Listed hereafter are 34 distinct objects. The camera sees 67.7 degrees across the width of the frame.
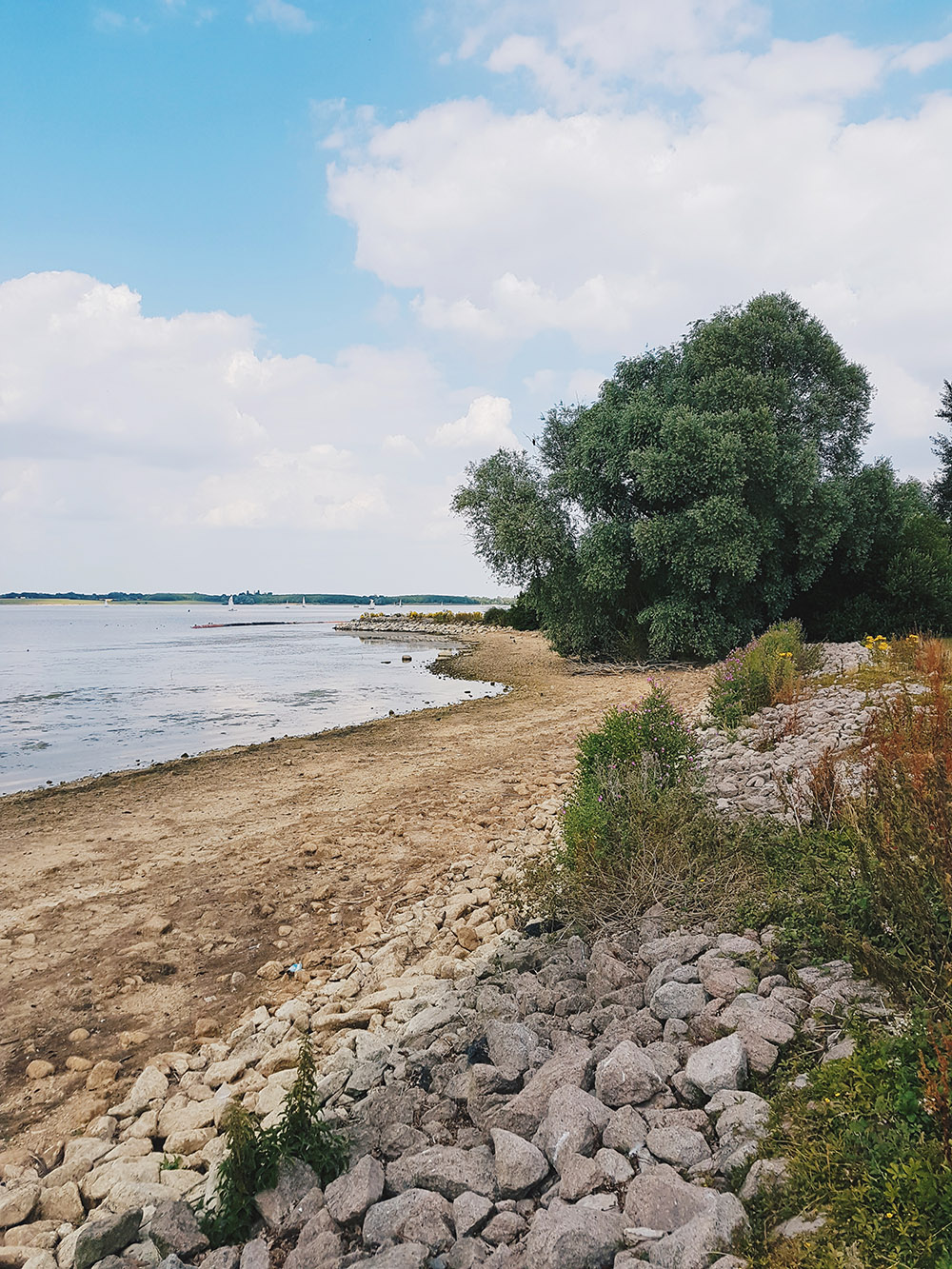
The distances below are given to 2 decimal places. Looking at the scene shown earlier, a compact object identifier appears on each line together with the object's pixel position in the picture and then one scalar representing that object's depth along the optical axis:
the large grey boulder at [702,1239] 1.93
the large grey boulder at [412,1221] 2.22
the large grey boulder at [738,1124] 2.24
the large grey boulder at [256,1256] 2.28
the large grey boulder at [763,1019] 2.73
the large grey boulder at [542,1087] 2.65
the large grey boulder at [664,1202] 2.09
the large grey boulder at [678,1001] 3.09
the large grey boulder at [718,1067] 2.58
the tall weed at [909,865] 2.84
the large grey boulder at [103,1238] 2.47
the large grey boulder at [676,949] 3.59
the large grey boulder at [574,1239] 1.99
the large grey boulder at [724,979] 3.16
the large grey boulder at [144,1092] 3.44
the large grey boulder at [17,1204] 2.78
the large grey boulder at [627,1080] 2.64
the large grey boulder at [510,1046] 2.98
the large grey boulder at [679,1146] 2.30
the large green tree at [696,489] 19.11
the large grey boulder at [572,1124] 2.45
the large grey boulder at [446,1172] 2.40
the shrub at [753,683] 10.12
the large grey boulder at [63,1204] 2.80
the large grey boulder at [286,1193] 2.48
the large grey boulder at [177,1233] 2.43
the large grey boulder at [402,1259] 2.08
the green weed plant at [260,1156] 2.51
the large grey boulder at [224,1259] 2.30
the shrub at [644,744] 6.16
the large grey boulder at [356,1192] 2.38
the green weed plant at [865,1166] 1.79
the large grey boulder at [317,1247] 2.24
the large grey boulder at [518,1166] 2.36
